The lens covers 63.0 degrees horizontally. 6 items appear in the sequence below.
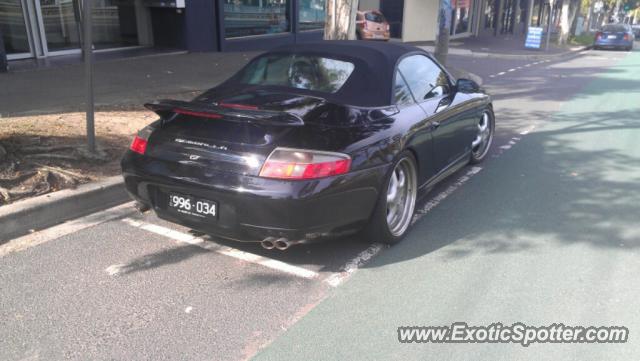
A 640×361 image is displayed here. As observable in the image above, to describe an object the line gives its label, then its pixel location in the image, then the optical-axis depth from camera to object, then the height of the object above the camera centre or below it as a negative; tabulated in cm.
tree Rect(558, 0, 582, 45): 2933 -30
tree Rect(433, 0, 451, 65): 1160 -35
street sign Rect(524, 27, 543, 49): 2417 -104
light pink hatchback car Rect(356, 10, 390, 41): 2328 -49
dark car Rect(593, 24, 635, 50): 2834 -122
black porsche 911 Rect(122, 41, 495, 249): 340 -90
